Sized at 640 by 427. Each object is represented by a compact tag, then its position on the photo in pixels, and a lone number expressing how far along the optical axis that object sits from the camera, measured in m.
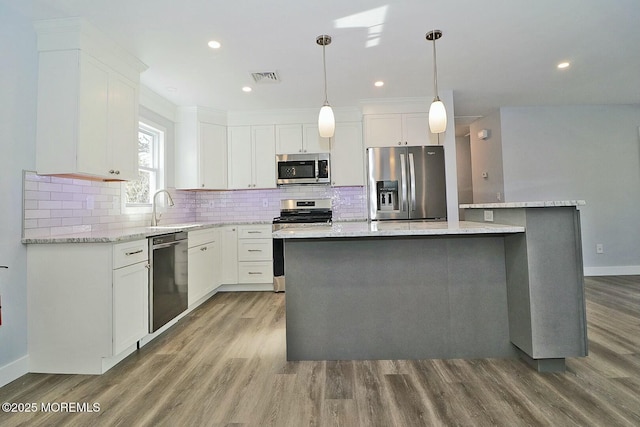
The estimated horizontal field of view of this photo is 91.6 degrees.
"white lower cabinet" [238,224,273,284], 4.21
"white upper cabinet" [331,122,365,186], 4.36
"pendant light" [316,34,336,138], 2.43
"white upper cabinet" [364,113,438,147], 4.10
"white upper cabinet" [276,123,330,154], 4.43
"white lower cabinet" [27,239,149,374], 2.07
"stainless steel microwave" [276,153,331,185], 4.36
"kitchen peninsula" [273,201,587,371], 2.16
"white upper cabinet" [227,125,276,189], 4.47
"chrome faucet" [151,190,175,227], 3.43
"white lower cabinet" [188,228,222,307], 3.29
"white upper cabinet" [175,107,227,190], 4.23
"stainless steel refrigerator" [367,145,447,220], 3.96
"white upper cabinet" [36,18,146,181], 2.26
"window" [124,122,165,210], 3.51
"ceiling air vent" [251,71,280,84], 3.25
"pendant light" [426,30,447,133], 2.34
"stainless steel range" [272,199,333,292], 4.15
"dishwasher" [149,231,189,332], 2.53
